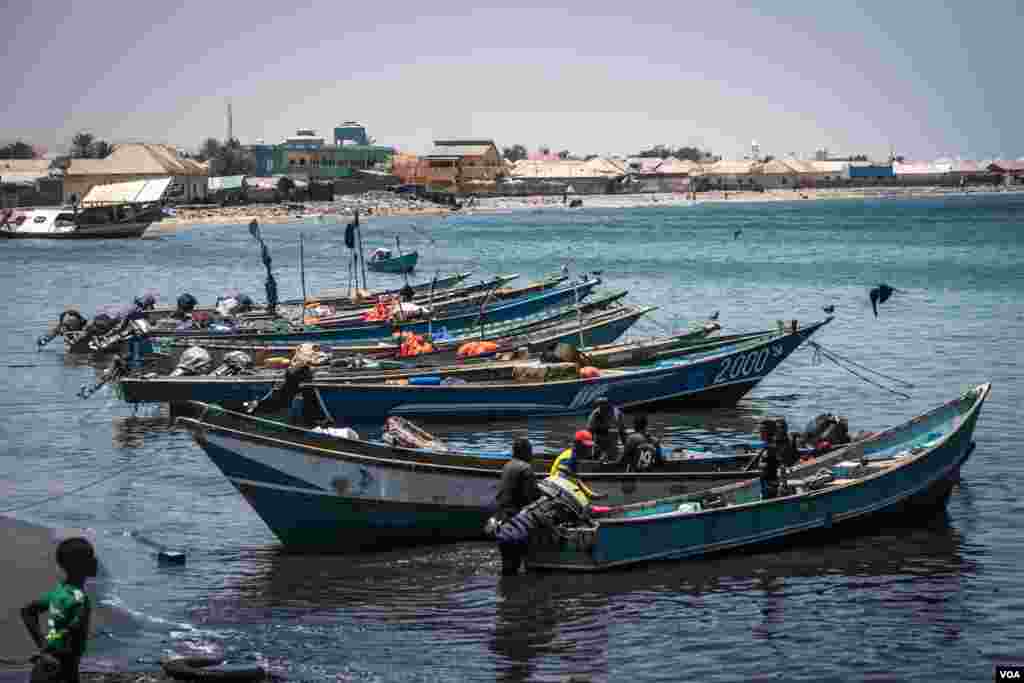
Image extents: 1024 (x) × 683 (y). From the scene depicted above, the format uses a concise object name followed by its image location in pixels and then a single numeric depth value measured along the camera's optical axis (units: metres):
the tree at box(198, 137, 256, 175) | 195.75
